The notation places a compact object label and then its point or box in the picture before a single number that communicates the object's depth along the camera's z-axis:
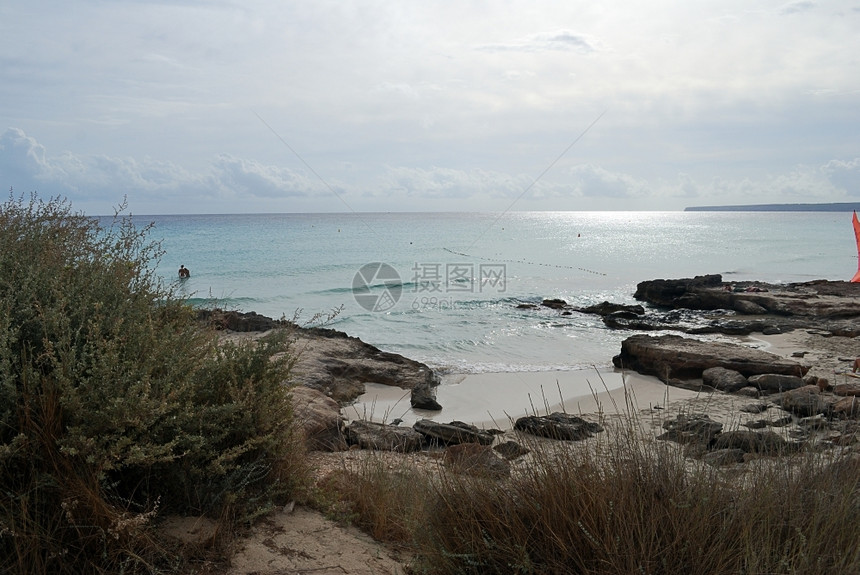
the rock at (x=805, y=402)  8.57
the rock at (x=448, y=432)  7.62
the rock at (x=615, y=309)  23.35
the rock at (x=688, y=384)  11.92
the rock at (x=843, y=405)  8.12
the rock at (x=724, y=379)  11.43
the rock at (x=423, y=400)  10.68
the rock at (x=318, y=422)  6.44
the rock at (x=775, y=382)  10.96
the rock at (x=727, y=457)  3.66
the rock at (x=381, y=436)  7.09
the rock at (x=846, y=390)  9.45
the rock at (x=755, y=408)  9.48
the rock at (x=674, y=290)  26.58
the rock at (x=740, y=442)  5.78
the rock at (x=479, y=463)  3.74
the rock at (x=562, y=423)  7.11
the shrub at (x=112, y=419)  3.03
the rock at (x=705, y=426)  6.28
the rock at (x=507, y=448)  6.28
